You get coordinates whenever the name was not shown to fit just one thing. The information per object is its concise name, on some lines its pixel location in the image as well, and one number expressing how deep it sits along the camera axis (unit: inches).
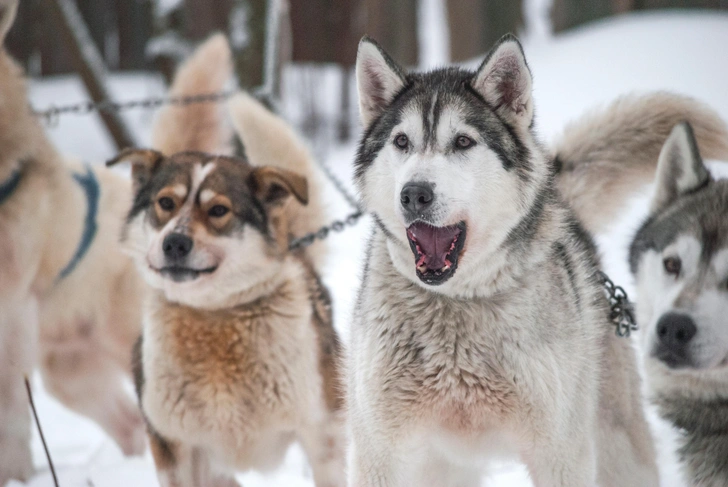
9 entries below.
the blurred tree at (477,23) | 931.3
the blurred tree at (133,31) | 1309.2
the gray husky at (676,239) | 186.2
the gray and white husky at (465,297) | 167.0
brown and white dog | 232.8
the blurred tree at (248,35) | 682.2
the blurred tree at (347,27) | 954.1
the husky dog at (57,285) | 307.1
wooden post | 663.0
